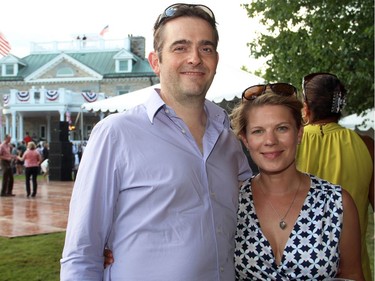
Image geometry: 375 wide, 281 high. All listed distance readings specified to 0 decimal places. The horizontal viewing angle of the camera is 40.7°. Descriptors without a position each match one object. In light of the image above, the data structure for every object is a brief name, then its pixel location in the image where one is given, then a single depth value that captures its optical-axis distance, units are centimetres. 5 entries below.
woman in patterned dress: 208
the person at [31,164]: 1537
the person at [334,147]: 290
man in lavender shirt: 193
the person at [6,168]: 1515
